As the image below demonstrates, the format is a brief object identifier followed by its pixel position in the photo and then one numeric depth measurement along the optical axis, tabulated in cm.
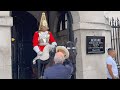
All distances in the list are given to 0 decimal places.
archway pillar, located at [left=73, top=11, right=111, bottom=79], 439
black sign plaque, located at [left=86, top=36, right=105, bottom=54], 442
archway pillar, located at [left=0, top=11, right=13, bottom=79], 370
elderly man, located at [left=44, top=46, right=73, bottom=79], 254
